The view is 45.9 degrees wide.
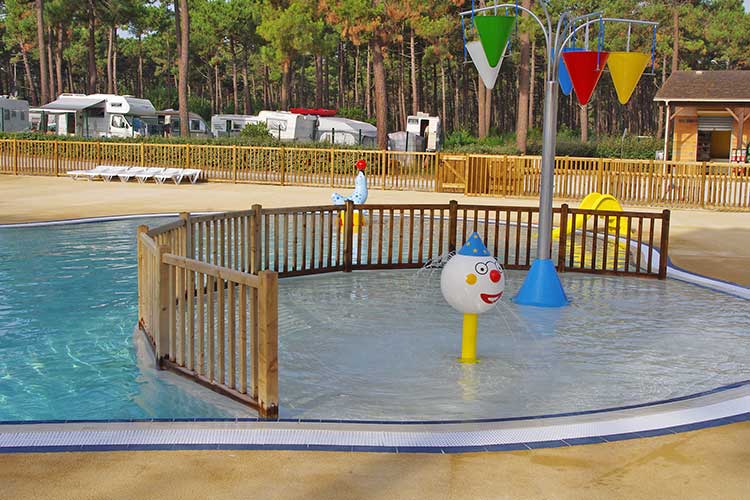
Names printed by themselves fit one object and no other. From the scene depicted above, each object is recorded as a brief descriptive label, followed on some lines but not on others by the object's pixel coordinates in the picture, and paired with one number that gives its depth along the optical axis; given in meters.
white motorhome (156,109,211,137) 49.28
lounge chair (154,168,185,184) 27.50
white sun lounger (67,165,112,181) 28.23
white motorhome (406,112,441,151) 42.22
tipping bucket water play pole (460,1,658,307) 10.22
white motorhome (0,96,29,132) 51.09
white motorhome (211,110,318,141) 43.53
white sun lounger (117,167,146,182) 27.70
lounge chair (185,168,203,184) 27.81
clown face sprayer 7.39
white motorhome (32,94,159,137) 46.19
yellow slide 16.85
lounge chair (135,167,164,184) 27.55
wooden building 35.50
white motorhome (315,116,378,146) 44.93
